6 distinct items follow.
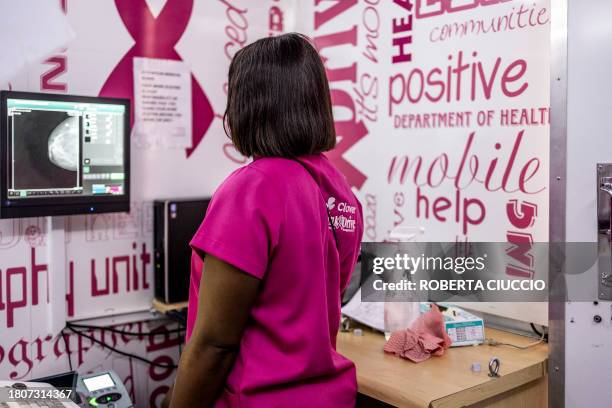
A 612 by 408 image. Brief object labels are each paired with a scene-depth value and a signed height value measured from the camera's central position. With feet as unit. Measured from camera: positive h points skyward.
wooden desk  5.58 -1.76
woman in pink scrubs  3.73 -0.39
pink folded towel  6.45 -1.56
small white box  6.84 -1.51
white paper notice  8.77 +1.37
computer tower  8.68 -0.69
